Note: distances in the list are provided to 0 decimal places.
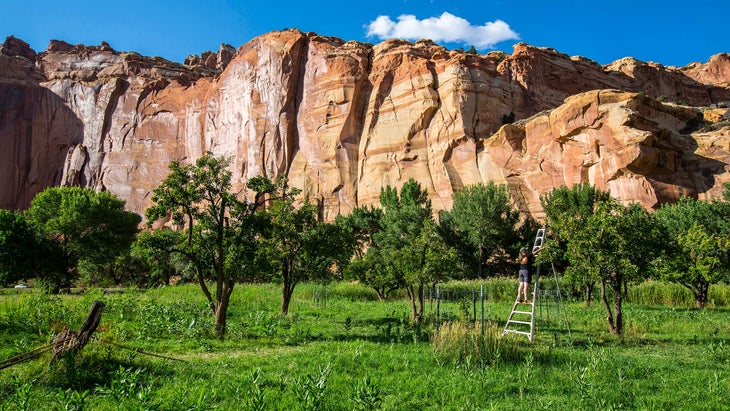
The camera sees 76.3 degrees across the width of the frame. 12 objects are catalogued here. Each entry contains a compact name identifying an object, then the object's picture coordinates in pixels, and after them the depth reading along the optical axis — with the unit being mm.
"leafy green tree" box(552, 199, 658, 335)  12531
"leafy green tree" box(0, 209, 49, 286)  30203
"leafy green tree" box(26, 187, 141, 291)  34156
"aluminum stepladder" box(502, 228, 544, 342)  10447
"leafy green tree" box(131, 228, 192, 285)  12336
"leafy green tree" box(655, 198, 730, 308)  20219
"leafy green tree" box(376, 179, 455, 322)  15703
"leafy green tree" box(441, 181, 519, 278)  40250
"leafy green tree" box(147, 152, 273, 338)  12469
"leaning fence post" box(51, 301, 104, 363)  7652
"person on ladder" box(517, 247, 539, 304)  11680
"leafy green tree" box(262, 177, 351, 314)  17062
